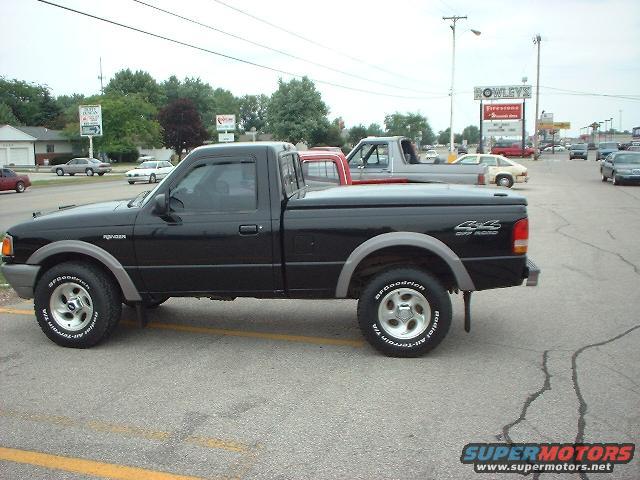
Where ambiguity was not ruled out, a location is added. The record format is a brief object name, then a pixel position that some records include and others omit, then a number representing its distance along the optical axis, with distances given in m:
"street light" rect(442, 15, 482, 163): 44.00
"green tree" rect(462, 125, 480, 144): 183.02
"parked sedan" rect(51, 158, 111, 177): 53.28
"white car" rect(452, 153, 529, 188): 28.03
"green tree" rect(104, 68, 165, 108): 108.94
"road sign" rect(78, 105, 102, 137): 61.47
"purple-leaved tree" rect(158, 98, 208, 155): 78.56
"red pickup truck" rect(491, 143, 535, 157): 72.76
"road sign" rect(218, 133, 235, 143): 51.44
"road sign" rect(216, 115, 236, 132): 63.00
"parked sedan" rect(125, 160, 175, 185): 39.06
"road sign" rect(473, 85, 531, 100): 63.19
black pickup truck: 5.35
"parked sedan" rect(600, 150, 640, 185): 27.23
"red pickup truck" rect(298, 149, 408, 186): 10.35
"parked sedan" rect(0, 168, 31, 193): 32.97
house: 73.56
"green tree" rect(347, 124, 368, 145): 75.77
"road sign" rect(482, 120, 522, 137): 63.62
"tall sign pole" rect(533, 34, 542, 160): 68.74
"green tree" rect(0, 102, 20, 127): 94.69
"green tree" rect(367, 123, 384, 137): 108.76
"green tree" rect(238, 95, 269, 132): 149.88
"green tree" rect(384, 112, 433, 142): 132.29
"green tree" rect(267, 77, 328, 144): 68.50
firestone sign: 64.62
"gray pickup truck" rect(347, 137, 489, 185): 13.85
